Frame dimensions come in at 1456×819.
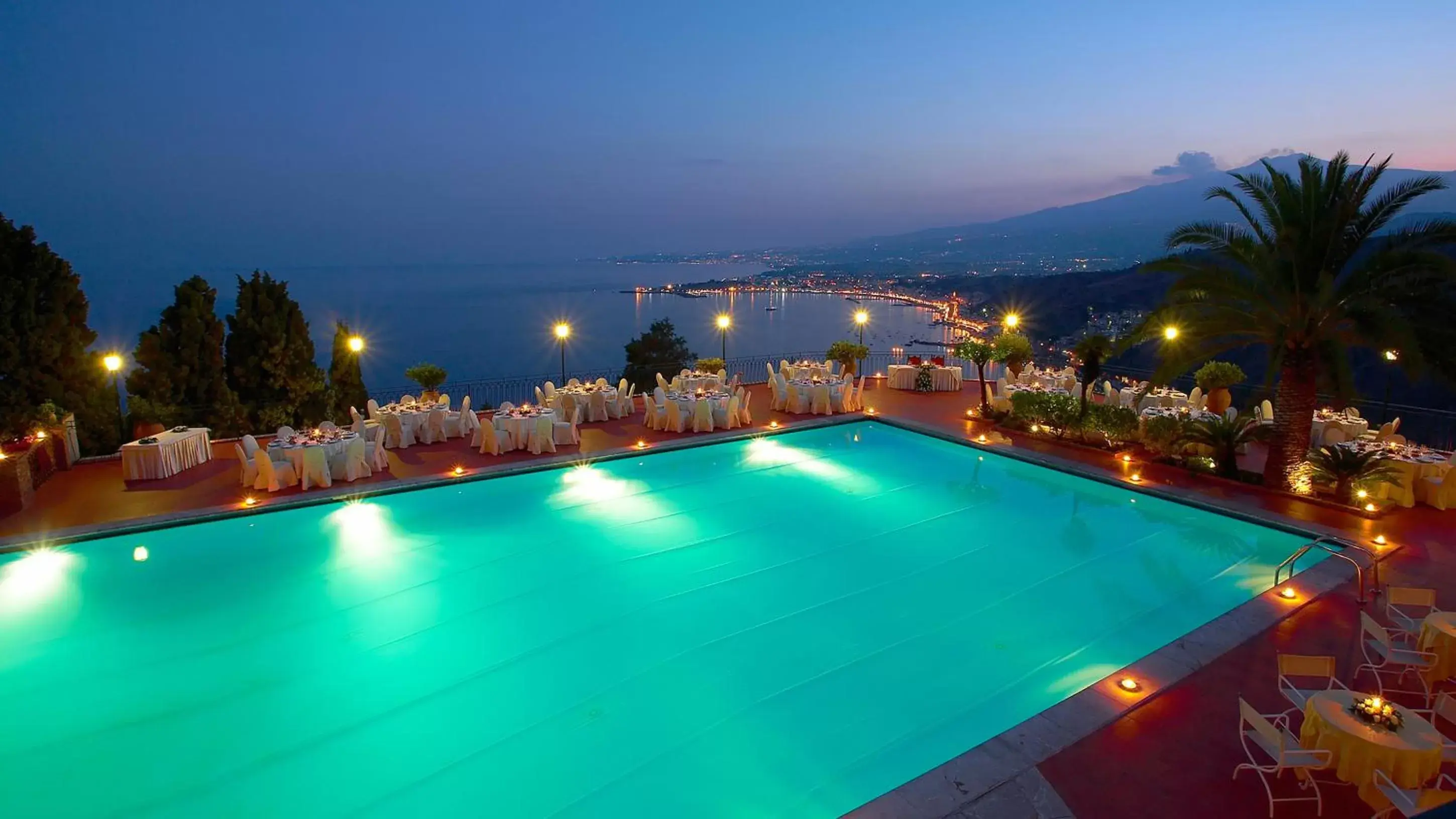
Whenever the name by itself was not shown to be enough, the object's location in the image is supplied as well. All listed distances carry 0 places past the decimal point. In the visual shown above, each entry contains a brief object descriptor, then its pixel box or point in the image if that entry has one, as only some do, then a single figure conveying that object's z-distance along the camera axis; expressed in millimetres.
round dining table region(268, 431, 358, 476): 9648
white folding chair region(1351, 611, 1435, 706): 4930
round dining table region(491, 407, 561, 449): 11555
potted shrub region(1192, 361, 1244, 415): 13602
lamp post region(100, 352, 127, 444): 11078
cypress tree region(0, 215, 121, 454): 10062
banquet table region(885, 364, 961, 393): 17484
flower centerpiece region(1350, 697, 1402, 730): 3766
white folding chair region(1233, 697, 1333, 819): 3783
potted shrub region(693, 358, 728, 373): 16672
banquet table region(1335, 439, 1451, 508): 8922
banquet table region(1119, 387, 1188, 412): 13414
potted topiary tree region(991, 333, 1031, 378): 13945
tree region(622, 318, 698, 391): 27750
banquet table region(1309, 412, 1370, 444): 11273
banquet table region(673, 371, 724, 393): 14883
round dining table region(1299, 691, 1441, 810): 3590
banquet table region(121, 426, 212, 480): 9789
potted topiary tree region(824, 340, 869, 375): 17266
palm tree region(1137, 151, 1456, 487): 8039
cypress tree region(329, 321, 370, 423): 14508
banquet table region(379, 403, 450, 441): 11891
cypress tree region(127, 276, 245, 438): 12156
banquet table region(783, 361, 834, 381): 15844
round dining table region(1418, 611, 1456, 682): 4867
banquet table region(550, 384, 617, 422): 13813
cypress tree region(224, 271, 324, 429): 13281
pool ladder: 5891
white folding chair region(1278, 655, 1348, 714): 4379
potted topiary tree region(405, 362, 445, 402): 13234
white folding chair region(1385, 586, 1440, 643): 5250
